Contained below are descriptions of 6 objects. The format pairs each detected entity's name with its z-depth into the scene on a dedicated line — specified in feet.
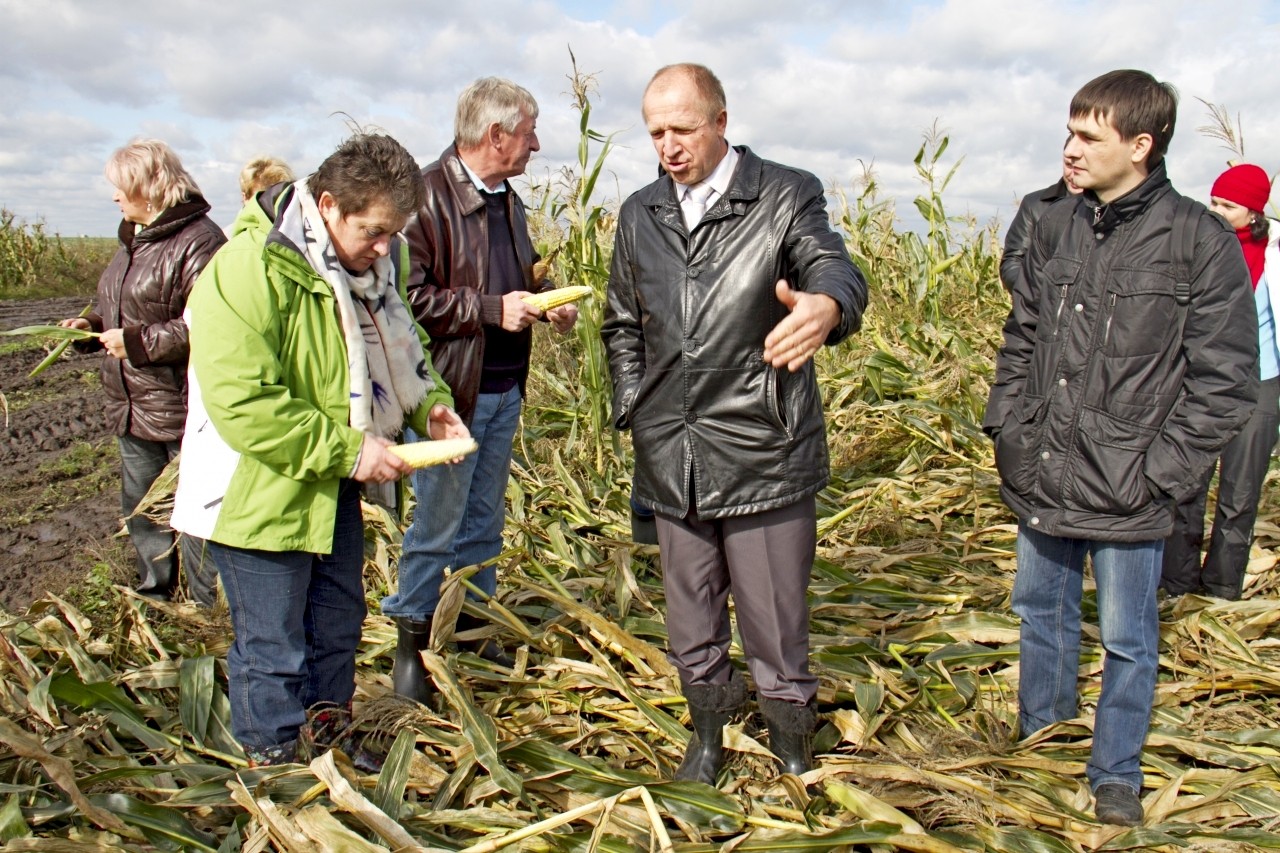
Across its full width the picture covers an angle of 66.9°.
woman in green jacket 6.95
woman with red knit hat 11.66
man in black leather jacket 7.48
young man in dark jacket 7.13
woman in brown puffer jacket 11.39
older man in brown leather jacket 9.47
